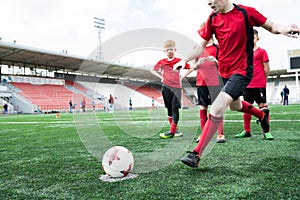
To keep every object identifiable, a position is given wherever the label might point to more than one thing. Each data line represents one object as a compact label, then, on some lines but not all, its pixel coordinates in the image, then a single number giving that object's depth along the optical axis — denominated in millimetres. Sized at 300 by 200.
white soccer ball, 2328
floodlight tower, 44031
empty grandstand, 28266
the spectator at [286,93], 23228
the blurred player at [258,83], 4598
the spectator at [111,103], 22530
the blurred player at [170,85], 5022
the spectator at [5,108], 26231
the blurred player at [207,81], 4299
